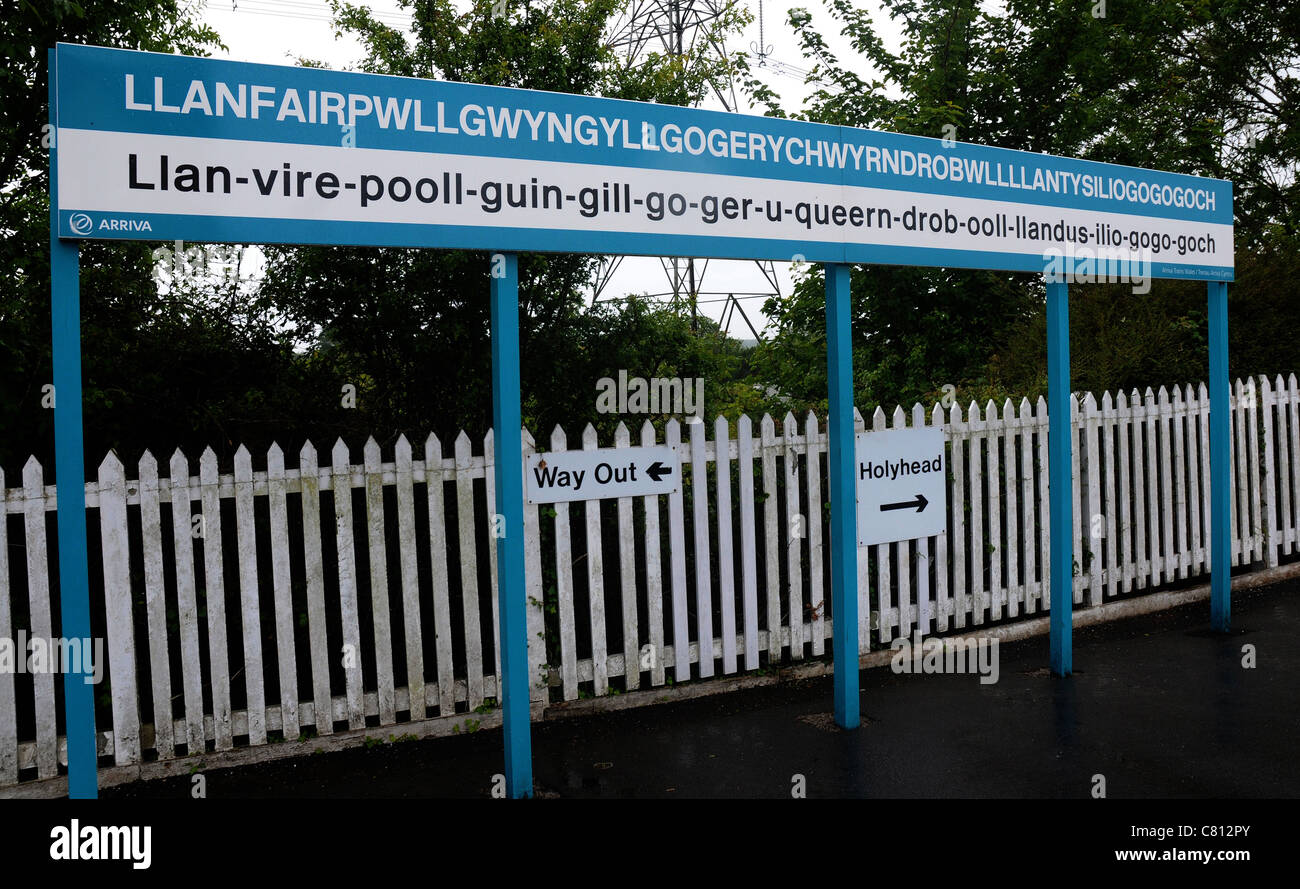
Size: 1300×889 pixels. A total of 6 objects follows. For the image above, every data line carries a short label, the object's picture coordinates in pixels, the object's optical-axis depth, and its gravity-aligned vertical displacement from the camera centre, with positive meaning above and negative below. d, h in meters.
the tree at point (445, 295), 7.13 +1.11
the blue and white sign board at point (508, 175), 3.46 +1.12
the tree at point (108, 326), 5.99 +0.84
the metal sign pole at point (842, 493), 5.09 -0.29
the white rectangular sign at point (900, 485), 5.57 -0.29
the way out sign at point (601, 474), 5.24 -0.16
